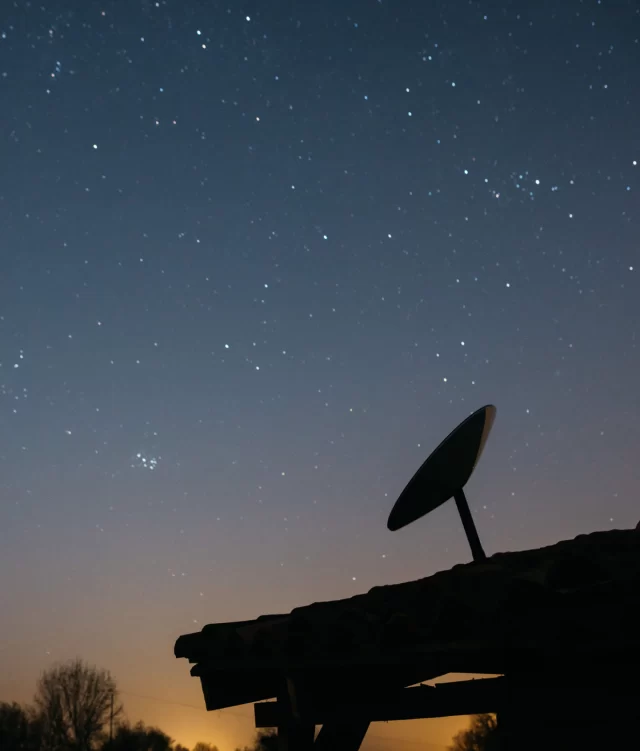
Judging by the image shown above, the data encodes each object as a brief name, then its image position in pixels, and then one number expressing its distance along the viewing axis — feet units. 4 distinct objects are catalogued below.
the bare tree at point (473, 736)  141.90
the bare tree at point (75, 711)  130.62
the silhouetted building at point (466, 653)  7.60
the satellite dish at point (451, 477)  16.37
